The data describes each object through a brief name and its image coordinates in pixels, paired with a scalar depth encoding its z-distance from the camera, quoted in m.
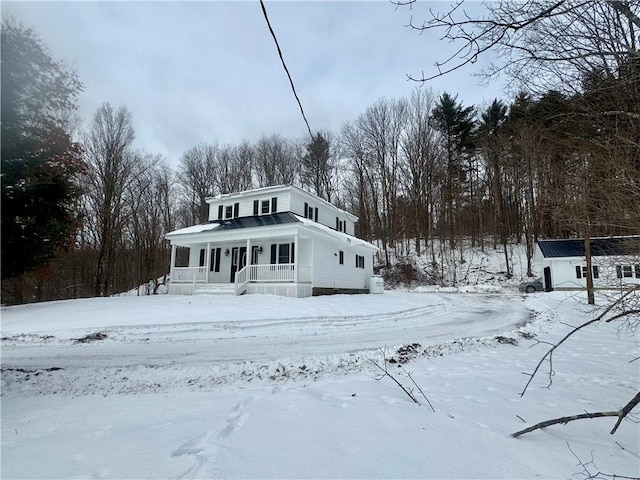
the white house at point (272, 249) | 15.15
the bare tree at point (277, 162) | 32.75
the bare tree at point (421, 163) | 29.34
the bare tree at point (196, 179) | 32.19
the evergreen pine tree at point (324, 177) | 30.38
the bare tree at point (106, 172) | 21.91
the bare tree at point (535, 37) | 2.28
